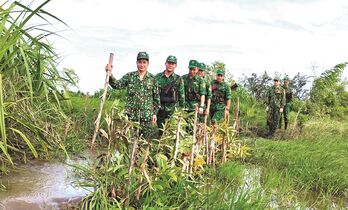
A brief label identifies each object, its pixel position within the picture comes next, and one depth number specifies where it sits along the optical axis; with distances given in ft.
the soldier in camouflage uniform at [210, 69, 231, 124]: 30.37
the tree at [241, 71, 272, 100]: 63.05
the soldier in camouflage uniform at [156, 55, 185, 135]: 22.94
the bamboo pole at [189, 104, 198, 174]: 15.70
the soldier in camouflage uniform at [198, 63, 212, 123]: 26.19
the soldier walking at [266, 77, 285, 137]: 42.27
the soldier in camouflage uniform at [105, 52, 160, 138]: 20.10
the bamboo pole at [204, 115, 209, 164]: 19.94
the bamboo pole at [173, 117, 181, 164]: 15.12
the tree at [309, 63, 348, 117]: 52.58
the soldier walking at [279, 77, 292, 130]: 45.73
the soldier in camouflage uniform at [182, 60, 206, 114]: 25.86
